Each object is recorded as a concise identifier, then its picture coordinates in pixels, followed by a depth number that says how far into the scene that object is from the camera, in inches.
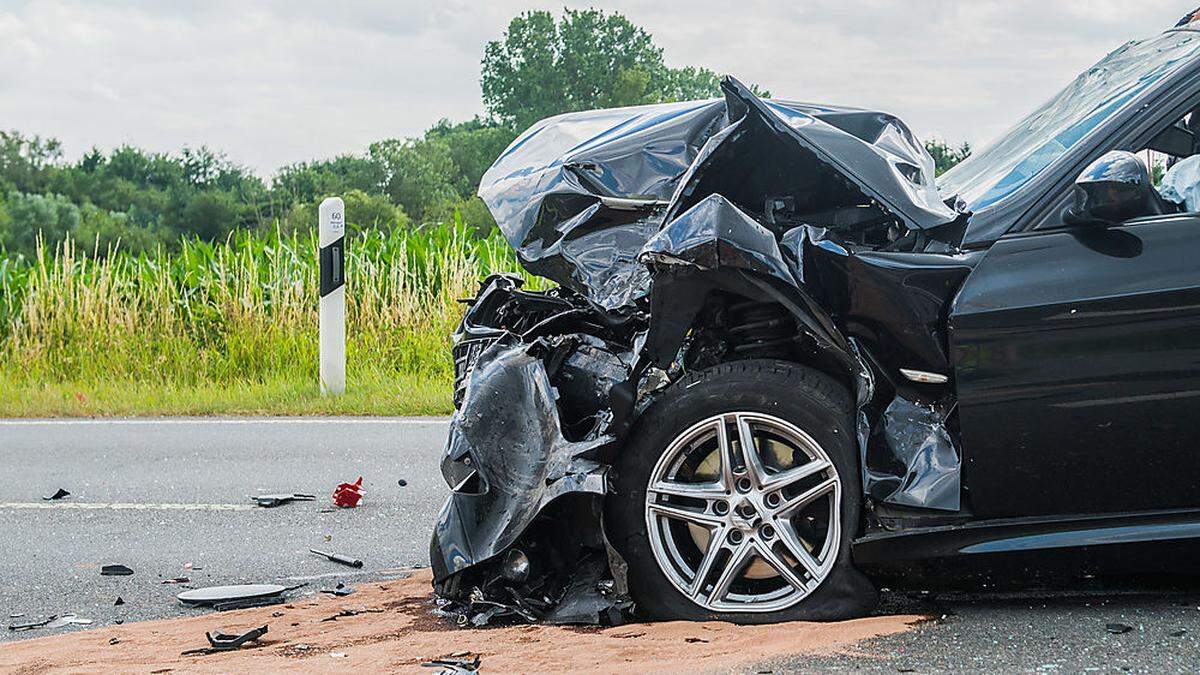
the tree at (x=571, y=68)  2233.0
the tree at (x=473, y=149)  1914.4
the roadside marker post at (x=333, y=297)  425.1
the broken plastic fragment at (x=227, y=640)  173.8
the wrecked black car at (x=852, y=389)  157.9
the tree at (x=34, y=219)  1932.8
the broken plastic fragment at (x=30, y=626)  198.4
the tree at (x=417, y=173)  1888.5
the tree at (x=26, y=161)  2416.3
